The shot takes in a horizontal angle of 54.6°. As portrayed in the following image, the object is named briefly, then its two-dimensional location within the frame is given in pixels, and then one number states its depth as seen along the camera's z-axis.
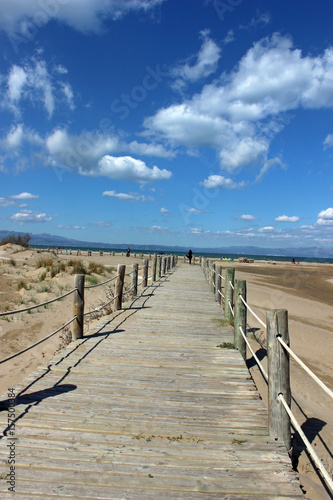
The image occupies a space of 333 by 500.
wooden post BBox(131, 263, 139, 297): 10.73
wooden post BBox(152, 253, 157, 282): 16.08
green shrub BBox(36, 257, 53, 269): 19.40
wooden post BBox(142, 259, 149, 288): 13.63
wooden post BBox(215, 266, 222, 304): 11.06
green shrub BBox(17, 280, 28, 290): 14.11
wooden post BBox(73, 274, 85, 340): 6.07
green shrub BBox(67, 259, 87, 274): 17.42
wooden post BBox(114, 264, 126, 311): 8.30
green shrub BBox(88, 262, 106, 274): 18.98
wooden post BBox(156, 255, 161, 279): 17.89
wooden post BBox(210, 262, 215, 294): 13.27
